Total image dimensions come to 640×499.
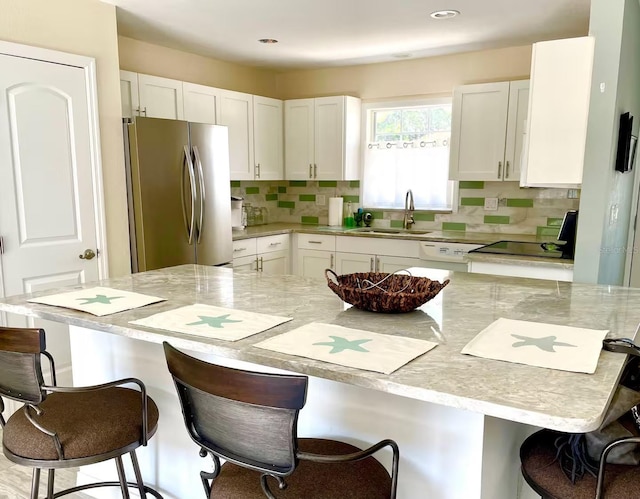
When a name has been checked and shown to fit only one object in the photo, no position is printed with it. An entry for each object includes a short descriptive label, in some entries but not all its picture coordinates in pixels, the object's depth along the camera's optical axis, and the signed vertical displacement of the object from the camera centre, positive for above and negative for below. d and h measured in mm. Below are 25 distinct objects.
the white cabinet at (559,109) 2387 +345
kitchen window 4648 +236
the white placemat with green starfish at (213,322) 1397 -432
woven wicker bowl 1580 -375
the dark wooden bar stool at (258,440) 998 -564
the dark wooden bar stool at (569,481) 1069 -681
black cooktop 3178 -470
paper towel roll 4992 -318
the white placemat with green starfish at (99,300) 1652 -434
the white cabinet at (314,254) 4621 -713
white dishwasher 3955 -605
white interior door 2729 -26
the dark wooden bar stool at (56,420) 1343 -737
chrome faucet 4793 -336
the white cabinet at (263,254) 4301 -689
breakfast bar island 1021 -439
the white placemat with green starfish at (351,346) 1151 -424
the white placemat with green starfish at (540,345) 1147 -418
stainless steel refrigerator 3297 -96
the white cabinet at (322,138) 4762 +395
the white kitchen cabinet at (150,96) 3570 +607
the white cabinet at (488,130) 3930 +398
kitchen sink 4563 -493
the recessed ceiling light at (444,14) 3211 +1079
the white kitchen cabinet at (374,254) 4238 -662
